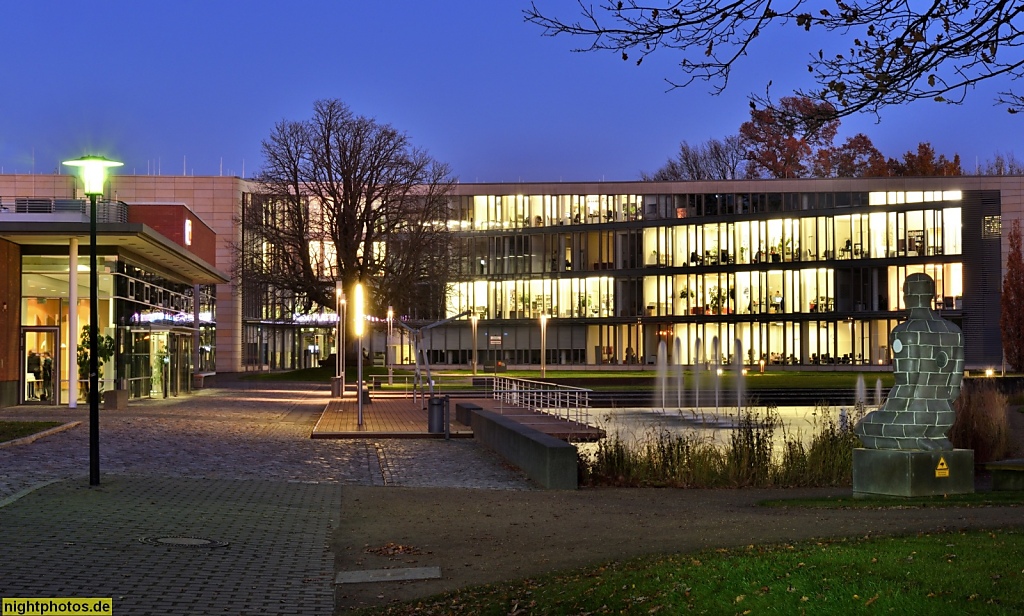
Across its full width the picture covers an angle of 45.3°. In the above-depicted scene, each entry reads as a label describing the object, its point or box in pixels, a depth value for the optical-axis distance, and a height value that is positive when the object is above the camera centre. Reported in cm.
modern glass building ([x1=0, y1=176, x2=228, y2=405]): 3359 +125
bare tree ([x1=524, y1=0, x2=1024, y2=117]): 887 +218
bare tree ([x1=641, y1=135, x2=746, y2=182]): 9181 +1350
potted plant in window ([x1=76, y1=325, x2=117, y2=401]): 3472 -34
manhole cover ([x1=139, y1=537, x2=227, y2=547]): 1158 -190
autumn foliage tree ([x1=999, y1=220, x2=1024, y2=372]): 6097 +123
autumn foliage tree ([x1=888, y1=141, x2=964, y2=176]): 9038 +1288
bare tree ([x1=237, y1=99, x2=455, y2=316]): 6012 +605
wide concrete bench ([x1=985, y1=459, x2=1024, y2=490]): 1648 -186
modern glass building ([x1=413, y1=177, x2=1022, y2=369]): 8038 +505
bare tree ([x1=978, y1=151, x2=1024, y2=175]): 9780 +1368
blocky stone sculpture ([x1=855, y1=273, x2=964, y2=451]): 1568 -66
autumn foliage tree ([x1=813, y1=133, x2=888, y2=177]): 9088 +1324
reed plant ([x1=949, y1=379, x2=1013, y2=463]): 2216 -169
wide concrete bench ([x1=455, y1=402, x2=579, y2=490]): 1717 -173
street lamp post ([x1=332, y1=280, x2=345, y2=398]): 4334 -69
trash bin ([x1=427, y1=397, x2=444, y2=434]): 2683 -167
